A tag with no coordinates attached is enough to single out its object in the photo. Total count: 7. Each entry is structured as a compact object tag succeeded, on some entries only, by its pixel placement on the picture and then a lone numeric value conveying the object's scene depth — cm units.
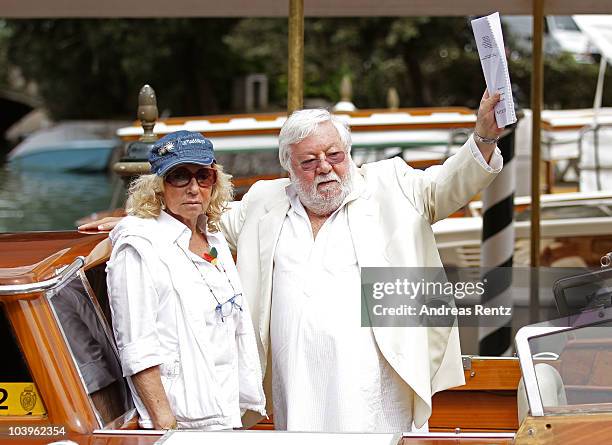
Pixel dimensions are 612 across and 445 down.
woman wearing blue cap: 488
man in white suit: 537
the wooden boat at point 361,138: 1412
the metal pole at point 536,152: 903
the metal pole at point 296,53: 805
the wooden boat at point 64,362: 470
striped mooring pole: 1049
